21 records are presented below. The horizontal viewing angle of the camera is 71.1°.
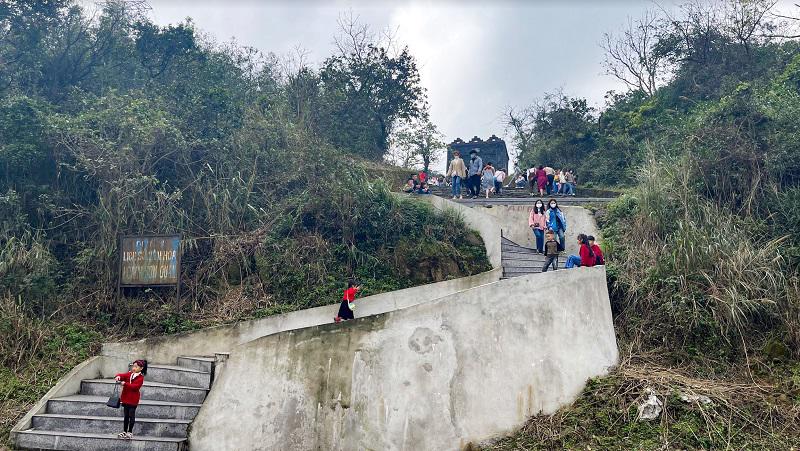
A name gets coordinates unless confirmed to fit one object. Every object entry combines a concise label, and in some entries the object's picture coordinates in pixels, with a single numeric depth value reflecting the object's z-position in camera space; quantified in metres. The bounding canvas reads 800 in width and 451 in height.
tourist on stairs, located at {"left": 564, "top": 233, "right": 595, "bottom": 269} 9.59
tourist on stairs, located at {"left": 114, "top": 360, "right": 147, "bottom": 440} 7.12
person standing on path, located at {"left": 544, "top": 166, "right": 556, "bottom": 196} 18.42
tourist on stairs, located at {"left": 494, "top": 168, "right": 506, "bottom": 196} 18.22
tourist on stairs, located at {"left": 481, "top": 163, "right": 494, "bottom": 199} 17.52
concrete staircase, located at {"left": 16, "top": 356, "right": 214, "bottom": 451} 7.14
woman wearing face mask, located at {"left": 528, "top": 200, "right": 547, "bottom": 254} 12.05
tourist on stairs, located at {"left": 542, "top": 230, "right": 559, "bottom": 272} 10.24
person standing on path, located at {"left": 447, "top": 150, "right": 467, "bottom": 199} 16.42
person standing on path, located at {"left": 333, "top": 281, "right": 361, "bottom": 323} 9.52
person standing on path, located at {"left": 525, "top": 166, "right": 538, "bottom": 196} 18.74
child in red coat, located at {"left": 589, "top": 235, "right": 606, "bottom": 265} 9.70
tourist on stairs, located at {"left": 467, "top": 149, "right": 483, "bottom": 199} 16.47
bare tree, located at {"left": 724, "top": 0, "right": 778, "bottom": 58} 19.58
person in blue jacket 11.41
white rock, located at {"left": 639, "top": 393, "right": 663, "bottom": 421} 7.66
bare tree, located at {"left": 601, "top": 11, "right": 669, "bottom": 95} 24.16
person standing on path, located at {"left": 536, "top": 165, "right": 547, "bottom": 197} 17.84
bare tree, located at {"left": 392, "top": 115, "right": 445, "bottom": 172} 23.92
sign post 10.24
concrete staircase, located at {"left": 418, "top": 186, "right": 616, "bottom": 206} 15.77
